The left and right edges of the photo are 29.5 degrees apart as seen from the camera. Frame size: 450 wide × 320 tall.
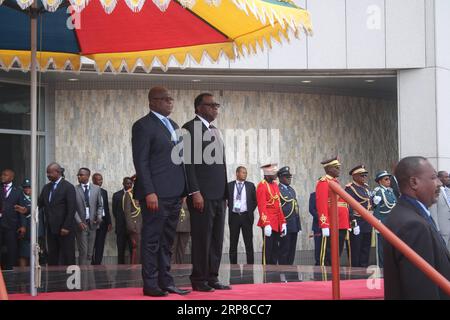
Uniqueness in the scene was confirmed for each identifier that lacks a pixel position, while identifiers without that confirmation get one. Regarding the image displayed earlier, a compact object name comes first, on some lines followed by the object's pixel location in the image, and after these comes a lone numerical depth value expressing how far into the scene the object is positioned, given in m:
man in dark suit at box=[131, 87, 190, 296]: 8.52
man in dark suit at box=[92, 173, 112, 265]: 17.78
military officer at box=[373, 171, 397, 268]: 15.53
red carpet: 8.62
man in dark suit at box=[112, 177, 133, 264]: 17.67
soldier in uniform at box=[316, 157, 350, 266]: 15.01
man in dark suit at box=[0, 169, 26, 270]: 16.02
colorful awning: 10.43
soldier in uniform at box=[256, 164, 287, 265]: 16.95
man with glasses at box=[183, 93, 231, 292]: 9.04
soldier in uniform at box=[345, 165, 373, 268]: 15.80
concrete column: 18.83
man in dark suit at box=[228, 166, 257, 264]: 17.55
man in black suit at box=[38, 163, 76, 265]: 14.50
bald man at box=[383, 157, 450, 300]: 5.14
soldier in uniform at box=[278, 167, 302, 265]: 17.23
